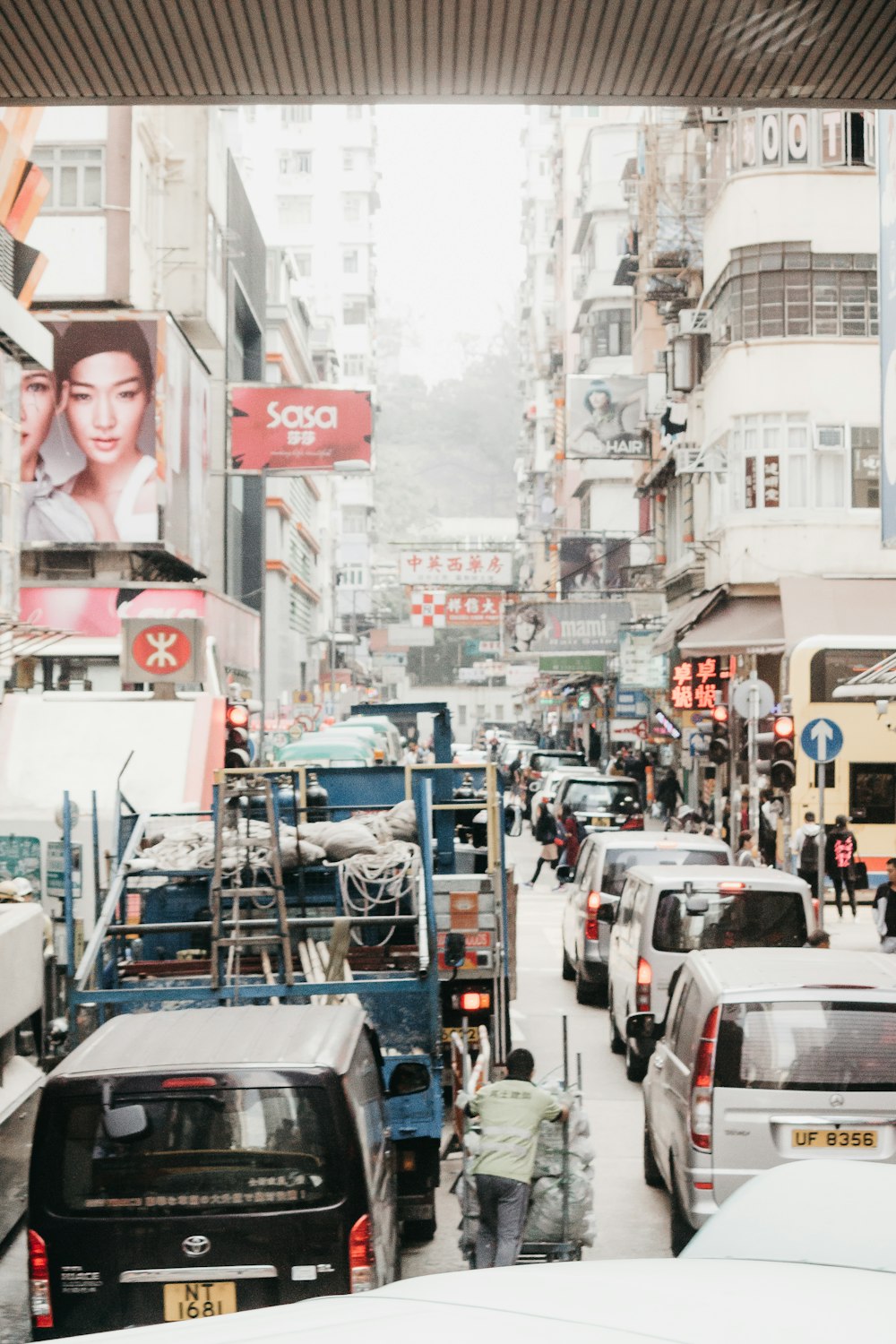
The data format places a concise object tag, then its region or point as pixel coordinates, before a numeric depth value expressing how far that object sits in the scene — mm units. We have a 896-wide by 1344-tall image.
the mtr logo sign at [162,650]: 24891
